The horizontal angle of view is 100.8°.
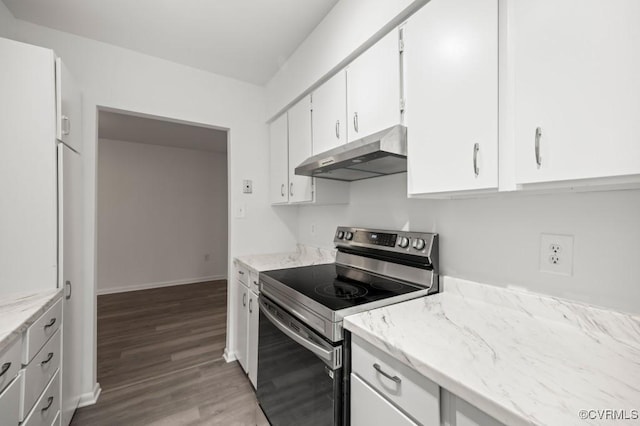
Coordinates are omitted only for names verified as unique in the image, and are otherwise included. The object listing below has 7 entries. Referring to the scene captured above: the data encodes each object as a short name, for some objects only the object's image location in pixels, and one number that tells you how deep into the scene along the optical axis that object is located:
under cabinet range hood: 1.14
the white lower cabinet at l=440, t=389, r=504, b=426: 0.61
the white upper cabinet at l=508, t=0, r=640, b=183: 0.62
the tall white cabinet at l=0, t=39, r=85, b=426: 1.23
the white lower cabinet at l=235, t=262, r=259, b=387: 1.83
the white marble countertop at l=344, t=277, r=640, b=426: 0.55
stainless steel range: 1.02
